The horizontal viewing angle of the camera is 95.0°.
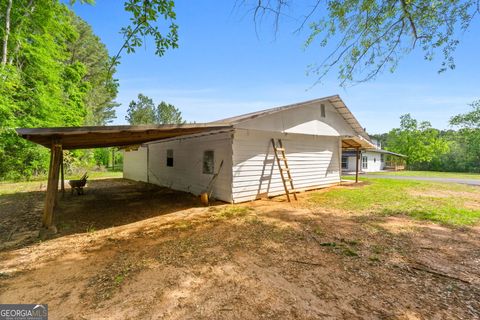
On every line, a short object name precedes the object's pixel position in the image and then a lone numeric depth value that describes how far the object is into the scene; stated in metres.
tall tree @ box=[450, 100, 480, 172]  31.09
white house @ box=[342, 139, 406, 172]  25.37
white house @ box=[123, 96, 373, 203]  7.97
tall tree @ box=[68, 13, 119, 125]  21.97
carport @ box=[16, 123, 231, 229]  4.12
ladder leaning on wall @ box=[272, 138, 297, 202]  8.29
